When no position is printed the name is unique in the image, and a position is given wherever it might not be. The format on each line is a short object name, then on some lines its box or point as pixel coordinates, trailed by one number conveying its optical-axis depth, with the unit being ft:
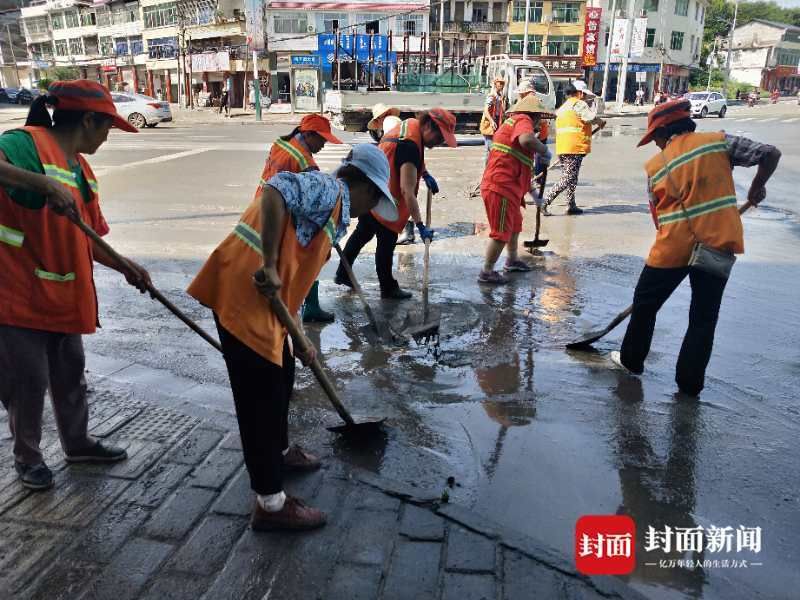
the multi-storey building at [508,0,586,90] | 149.07
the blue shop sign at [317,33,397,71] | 68.23
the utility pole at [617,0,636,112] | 109.40
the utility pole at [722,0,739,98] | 164.96
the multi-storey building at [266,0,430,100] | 122.83
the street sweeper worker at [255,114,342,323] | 13.30
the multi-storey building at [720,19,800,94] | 219.61
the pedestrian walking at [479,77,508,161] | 34.83
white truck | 61.05
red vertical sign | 119.26
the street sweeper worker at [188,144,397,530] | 7.06
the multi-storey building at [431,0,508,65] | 151.23
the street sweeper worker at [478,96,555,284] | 18.26
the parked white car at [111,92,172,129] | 78.69
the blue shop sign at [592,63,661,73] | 158.51
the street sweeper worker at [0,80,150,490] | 7.78
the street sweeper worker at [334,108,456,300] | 16.60
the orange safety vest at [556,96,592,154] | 28.14
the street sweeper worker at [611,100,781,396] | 11.08
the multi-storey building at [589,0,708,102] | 158.71
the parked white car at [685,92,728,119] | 105.50
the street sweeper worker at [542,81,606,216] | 28.25
